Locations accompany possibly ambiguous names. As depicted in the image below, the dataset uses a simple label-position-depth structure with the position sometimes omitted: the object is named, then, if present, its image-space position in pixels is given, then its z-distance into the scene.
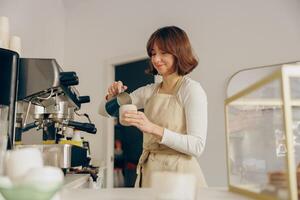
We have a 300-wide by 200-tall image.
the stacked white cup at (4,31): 1.32
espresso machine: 0.93
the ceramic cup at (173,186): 0.50
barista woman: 1.00
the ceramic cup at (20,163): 0.48
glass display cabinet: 0.52
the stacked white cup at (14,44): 1.37
